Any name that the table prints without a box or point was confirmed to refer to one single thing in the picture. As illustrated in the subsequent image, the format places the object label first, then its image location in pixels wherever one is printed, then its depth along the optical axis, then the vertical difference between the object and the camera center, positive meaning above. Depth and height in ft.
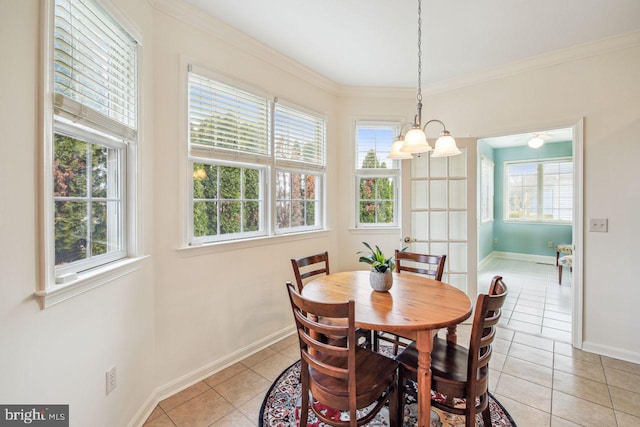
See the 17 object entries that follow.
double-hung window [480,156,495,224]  19.57 +1.65
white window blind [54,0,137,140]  3.91 +2.32
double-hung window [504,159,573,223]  19.75 +1.51
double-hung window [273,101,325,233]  9.45 +1.57
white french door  10.29 -0.01
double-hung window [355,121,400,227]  11.82 +1.45
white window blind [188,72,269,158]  7.13 +2.59
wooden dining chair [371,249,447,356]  7.45 -1.55
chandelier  5.68 +1.40
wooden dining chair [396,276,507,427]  4.32 -2.82
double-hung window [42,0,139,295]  3.81 +1.17
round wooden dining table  4.57 -1.81
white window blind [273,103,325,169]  9.37 +2.67
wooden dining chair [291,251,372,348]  6.91 -1.66
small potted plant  6.04 -1.38
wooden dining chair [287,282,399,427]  4.09 -2.80
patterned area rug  5.61 -4.29
